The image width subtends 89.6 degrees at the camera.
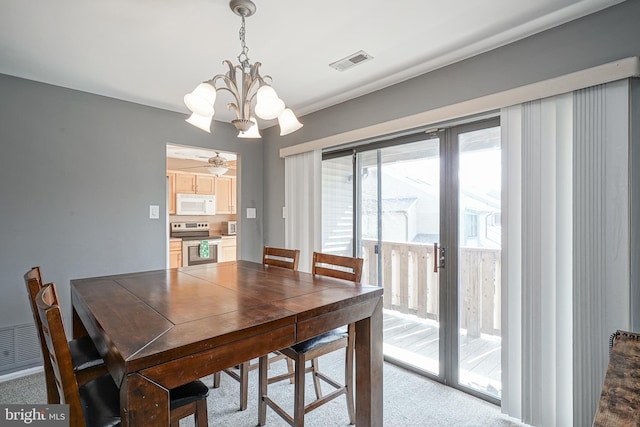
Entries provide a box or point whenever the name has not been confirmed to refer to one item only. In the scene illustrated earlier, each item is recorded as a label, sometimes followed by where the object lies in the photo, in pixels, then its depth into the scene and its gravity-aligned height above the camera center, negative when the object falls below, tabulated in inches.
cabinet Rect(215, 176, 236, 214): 249.1 +18.2
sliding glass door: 89.0 -7.3
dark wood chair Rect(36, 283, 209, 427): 37.1 -26.1
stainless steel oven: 216.8 -17.1
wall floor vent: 97.0 -40.1
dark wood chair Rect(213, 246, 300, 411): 81.7 -36.8
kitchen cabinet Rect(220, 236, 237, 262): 237.9 -23.1
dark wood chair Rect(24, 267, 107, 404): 53.1 -26.1
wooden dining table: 36.0 -14.7
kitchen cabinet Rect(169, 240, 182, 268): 212.7 -23.5
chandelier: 57.5 +21.4
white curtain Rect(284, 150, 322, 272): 126.8 +5.7
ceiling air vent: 86.1 +43.5
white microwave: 223.8 +9.8
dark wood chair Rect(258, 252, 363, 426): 63.3 -29.3
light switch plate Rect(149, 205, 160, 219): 123.3 +2.2
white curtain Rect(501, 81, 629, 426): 62.2 -6.8
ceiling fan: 189.0 +31.9
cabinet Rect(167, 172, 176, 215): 221.8 +16.4
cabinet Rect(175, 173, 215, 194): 226.1 +24.9
